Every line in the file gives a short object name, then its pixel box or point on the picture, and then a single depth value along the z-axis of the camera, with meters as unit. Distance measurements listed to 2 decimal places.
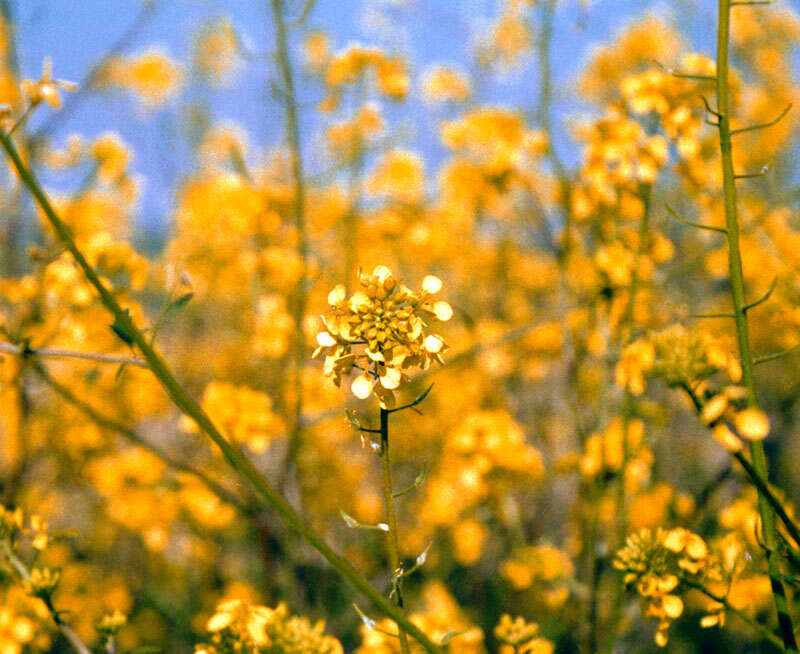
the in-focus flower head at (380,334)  0.70
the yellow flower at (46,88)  0.77
